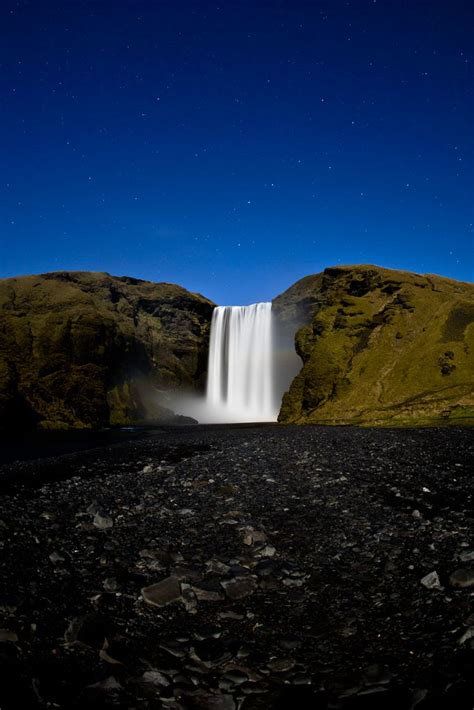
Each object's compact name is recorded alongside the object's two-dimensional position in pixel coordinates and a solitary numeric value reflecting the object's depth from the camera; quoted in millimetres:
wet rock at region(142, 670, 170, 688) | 5172
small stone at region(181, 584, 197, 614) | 7088
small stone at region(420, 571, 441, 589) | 7320
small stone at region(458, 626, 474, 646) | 5695
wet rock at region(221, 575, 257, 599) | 7543
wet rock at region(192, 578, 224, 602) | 7434
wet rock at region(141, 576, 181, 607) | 7273
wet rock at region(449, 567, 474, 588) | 7230
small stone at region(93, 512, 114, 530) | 11164
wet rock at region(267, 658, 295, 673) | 5449
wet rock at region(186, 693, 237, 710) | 4727
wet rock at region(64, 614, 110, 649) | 5977
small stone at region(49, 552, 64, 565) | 8822
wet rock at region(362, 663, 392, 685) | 5062
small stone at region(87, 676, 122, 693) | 5004
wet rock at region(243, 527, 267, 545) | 10000
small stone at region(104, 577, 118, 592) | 7645
